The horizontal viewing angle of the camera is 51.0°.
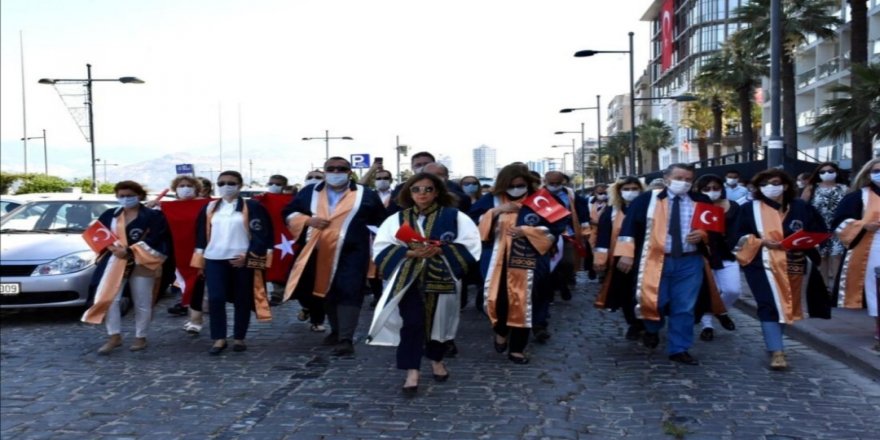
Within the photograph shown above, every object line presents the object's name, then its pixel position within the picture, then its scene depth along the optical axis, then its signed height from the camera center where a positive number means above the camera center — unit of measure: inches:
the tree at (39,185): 1605.6 +20.9
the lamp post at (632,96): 1219.9 +124.1
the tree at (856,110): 681.0 +55.3
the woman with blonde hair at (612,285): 328.0 -35.7
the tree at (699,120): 2458.2 +179.6
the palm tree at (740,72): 1605.6 +200.6
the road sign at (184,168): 872.9 +26.3
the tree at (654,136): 3223.4 +178.4
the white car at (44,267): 378.9 -29.6
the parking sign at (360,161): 1558.8 +52.9
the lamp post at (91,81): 1034.7 +128.7
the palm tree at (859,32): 940.0 +156.6
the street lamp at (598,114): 1882.9 +151.3
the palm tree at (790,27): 1267.2 +216.8
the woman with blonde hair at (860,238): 302.4 -18.1
